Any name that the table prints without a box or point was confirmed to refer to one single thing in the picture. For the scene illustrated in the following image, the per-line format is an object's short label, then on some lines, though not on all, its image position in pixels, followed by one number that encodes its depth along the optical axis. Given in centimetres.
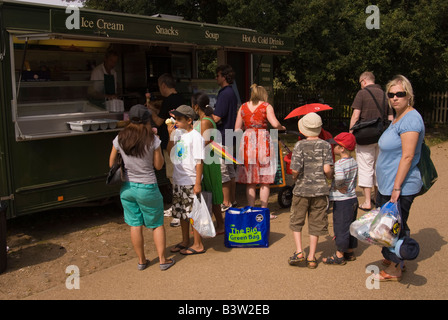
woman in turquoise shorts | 435
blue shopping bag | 512
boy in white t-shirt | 476
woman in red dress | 591
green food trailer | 523
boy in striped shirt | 449
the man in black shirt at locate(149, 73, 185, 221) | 629
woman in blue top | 387
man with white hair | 624
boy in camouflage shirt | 445
